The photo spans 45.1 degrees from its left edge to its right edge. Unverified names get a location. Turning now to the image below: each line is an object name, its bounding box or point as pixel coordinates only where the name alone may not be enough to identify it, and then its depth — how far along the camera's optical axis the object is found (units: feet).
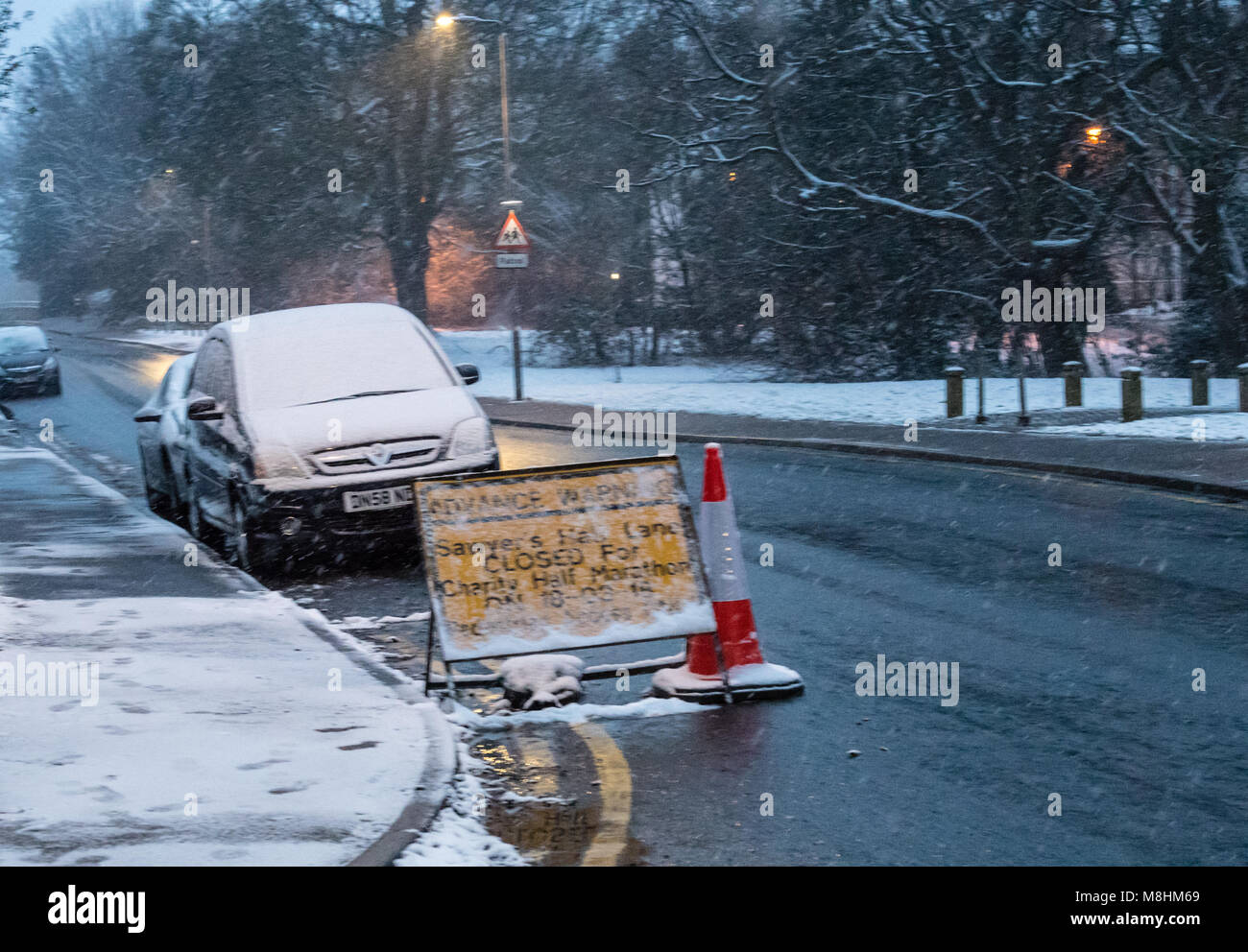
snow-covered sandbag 22.22
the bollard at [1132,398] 60.59
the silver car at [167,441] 42.16
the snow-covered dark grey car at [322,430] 33.45
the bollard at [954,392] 68.28
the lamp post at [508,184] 89.07
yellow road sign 22.49
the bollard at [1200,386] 67.45
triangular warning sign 82.69
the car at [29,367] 102.47
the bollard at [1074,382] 68.85
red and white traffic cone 22.62
